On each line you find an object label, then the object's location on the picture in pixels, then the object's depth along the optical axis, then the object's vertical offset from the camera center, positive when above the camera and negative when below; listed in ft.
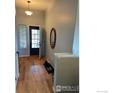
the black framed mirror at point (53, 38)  11.54 +0.60
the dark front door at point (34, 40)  18.73 +0.50
